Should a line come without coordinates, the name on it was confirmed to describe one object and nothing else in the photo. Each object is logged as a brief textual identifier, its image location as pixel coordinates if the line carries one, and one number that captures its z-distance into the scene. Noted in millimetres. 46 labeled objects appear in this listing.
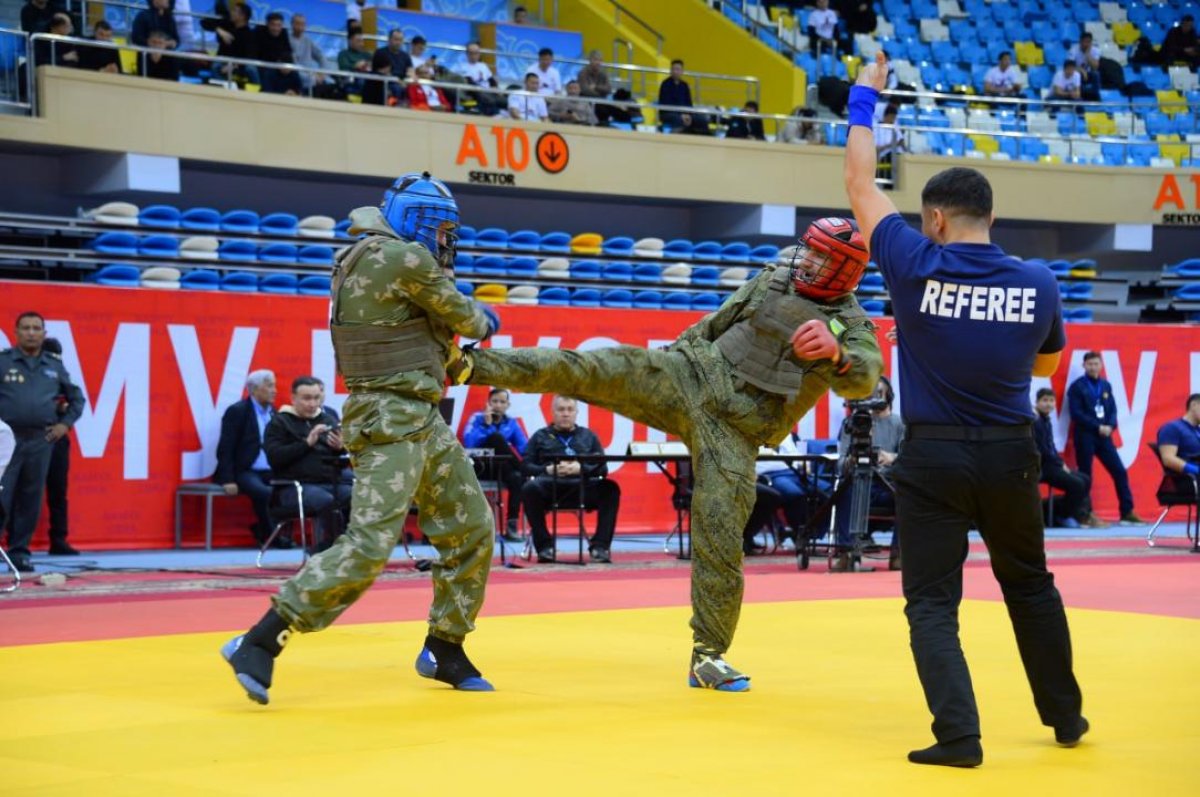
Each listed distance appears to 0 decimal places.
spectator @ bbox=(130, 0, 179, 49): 17969
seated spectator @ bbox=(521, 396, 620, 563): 13555
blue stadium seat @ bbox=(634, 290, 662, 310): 19609
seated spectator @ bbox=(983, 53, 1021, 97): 25484
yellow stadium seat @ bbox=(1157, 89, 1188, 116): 25406
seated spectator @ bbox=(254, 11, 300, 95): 18984
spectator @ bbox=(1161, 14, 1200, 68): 27359
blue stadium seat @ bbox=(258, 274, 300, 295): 16609
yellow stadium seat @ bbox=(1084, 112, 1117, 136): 25375
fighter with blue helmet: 5922
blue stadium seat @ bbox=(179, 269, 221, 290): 15938
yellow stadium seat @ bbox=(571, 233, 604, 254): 20250
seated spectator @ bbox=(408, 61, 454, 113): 19812
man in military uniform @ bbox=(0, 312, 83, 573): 12312
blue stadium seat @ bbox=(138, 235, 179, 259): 16391
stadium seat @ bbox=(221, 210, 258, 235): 17703
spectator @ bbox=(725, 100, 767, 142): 22641
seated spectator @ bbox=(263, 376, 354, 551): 12664
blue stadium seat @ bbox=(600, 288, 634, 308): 19344
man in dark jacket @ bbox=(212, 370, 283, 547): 13867
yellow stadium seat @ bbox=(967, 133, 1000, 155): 24141
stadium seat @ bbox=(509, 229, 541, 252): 19781
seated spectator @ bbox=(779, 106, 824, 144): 22719
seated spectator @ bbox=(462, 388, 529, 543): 14461
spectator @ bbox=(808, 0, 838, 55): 25500
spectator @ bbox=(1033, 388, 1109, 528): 17641
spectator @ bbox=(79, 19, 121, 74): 17344
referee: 5066
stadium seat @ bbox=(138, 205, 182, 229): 16844
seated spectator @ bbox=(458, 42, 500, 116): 20531
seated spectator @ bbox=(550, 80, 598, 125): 21094
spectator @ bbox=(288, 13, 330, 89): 19281
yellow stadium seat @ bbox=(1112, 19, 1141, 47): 28094
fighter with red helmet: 6484
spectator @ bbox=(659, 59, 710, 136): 22062
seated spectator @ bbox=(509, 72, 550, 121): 20641
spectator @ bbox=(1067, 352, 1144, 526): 18297
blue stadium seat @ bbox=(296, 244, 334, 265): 17562
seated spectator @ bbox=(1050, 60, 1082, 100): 25500
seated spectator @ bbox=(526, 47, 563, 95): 21523
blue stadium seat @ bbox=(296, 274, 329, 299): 16953
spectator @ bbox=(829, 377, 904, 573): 13122
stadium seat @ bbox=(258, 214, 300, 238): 17875
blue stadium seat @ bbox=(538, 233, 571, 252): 20094
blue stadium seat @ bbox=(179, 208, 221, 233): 17172
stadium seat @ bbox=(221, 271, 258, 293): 16406
